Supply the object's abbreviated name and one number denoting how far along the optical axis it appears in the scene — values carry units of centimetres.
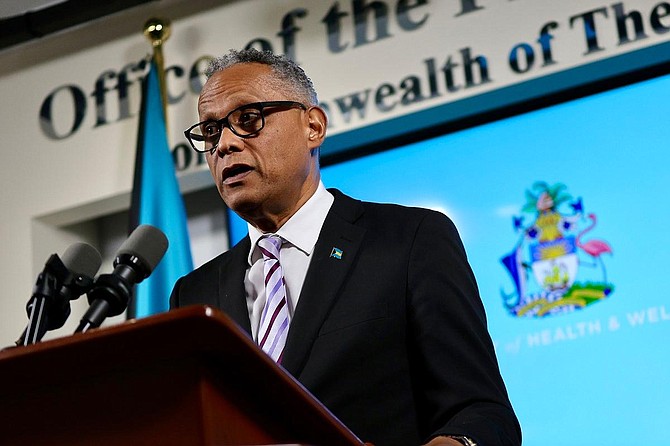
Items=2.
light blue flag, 582
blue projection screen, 536
